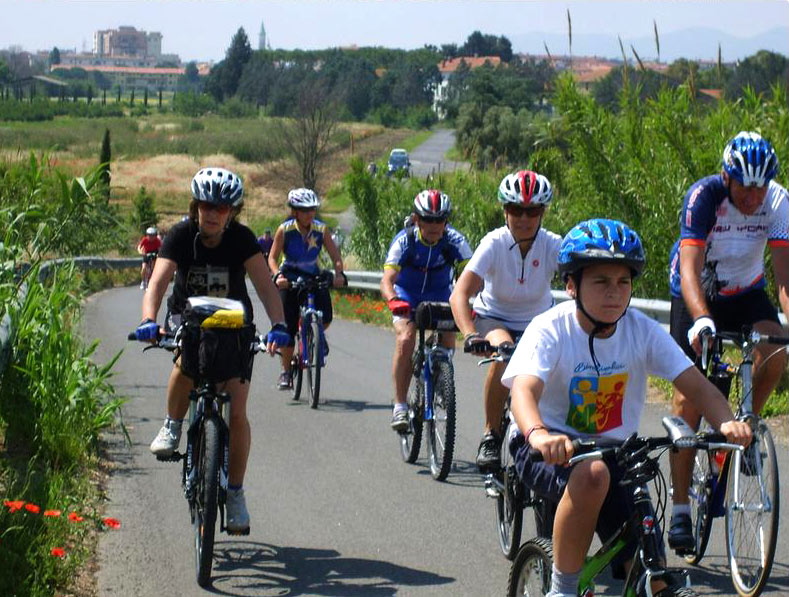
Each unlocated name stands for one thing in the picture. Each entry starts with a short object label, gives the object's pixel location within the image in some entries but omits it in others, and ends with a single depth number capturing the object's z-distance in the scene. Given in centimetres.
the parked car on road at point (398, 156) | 13698
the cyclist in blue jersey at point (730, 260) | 1235
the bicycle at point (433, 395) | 1683
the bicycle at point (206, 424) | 1205
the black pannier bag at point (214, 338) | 1218
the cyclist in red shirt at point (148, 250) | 6501
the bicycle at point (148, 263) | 6584
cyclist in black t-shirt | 1312
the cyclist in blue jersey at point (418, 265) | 1832
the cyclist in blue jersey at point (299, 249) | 2496
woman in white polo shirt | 1427
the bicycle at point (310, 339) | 2360
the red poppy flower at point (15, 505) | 1113
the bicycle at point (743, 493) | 1142
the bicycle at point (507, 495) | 1215
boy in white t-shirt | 836
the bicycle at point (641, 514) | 779
